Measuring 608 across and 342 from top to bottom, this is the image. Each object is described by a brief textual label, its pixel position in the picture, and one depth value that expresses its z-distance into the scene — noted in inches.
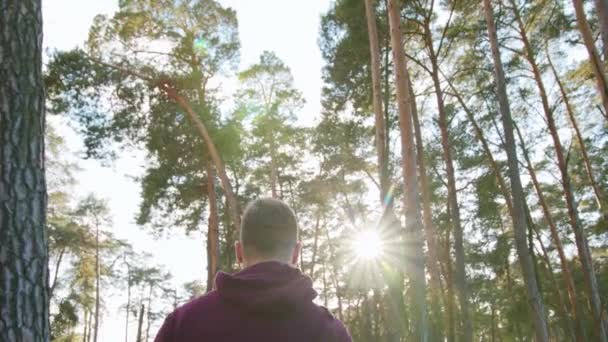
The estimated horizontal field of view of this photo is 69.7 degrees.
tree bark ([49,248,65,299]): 911.7
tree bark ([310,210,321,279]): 921.2
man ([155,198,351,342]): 53.4
